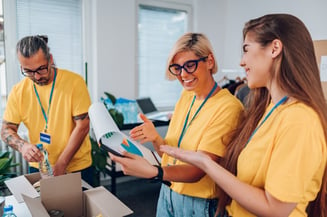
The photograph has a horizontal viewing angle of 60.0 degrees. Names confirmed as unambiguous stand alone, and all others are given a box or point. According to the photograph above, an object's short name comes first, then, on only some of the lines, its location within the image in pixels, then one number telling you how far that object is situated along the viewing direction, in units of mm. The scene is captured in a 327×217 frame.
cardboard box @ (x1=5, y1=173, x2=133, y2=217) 1182
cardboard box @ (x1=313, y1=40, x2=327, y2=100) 2771
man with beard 1719
